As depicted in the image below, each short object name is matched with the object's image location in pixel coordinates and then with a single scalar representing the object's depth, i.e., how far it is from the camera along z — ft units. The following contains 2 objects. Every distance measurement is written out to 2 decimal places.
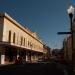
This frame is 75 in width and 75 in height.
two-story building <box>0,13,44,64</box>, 61.76
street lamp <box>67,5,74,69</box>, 25.37
